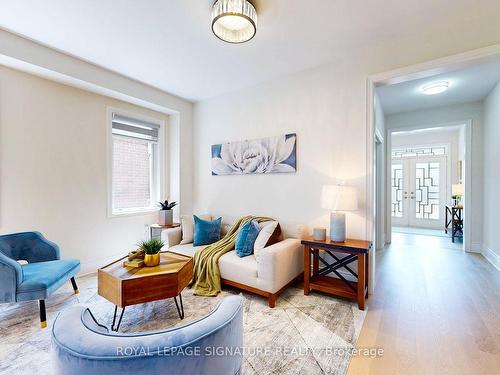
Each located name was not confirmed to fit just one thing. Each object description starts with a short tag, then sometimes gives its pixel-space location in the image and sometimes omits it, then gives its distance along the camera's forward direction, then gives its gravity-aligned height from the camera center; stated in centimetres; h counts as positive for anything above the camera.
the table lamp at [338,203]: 252 -18
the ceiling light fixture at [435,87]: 344 +144
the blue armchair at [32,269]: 199 -79
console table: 519 -75
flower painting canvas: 329 +44
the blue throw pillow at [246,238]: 282 -63
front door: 668 -14
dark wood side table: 238 -92
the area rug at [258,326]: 166 -121
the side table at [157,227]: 372 -63
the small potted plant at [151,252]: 224 -62
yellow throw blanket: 272 -96
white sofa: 243 -89
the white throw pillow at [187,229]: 341 -61
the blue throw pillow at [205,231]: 329 -63
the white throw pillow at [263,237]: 273 -59
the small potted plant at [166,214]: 378 -44
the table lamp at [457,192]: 526 -13
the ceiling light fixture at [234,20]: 192 +140
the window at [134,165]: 369 +34
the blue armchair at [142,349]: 70 -50
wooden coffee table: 193 -81
